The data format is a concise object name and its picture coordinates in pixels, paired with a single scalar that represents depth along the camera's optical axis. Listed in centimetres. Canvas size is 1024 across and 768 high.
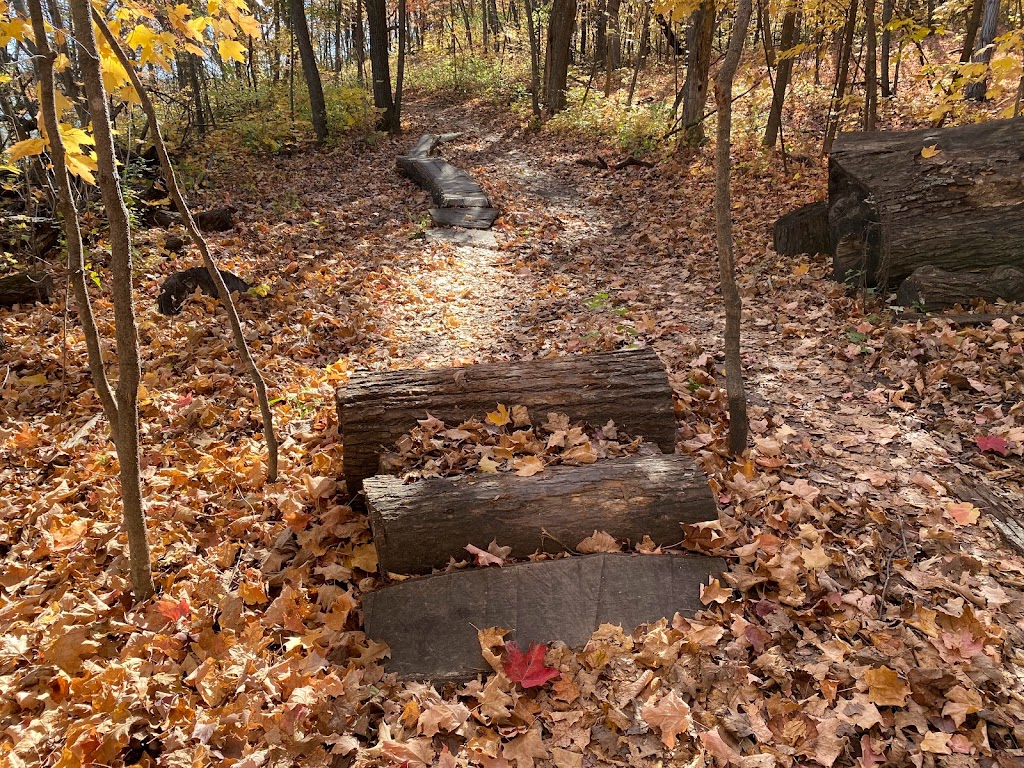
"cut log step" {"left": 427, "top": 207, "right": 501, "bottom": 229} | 962
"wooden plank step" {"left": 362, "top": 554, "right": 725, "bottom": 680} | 271
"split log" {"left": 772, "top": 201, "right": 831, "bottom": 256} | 686
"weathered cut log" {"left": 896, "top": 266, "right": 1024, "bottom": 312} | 516
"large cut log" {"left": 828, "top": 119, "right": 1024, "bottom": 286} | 536
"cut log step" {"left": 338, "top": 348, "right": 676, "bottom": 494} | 363
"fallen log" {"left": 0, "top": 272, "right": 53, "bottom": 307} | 641
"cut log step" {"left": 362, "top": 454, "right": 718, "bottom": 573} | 304
